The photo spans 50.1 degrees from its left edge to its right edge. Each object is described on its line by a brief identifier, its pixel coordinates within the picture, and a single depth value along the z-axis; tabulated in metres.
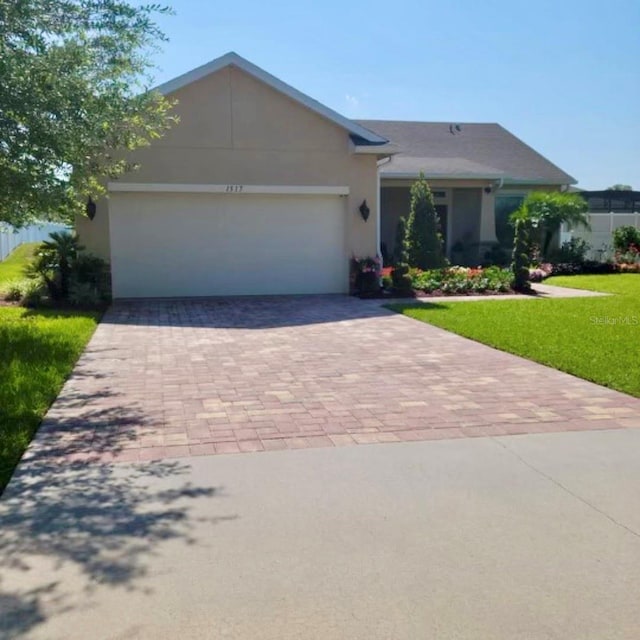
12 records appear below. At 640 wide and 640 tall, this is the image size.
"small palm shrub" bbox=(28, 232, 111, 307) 14.06
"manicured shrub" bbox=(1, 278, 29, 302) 14.59
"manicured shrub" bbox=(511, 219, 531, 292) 17.28
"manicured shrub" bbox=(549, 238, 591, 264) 22.55
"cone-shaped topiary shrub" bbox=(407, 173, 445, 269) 20.16
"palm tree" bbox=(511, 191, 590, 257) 22.09
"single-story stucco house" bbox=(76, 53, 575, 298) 15.23
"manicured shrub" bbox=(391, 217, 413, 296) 16.28
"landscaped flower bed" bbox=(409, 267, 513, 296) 16.92
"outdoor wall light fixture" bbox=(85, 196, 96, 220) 14.73
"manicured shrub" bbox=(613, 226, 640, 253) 23.53
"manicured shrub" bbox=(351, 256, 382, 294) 16.28
